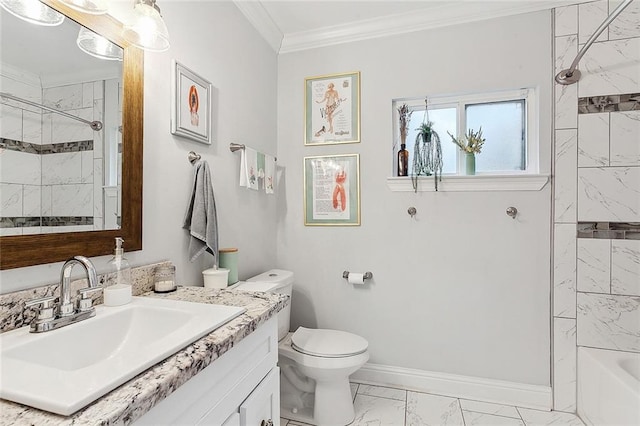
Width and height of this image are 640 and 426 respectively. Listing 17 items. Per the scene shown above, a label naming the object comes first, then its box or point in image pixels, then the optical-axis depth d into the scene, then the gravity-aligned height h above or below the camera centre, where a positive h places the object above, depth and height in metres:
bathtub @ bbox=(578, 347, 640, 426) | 1.45 -0.85
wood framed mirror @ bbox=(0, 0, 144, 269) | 0.98 +0.17
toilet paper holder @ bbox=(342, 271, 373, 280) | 2.18 -0.43
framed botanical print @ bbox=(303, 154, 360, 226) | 2.24 +0.15
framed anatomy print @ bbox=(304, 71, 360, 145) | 2.24 +0.72
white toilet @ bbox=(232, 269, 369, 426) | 1.67 -0.81
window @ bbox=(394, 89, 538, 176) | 2.02 +0.56
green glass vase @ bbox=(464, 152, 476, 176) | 2.04 +0.30
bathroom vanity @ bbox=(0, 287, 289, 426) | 0.54 -0.36
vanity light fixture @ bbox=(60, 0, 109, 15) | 0.95 +0.61
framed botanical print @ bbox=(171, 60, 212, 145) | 1.42 +0.49
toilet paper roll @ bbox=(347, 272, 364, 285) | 2.15 -0.44
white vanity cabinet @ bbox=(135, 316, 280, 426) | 0.70 -0.46
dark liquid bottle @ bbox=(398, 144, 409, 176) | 2.12 +0.33
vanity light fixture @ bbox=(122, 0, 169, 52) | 1.10 +0.63
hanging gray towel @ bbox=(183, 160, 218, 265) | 1.45 -0.03
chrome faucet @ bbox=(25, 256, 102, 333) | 0.84 -0.26
